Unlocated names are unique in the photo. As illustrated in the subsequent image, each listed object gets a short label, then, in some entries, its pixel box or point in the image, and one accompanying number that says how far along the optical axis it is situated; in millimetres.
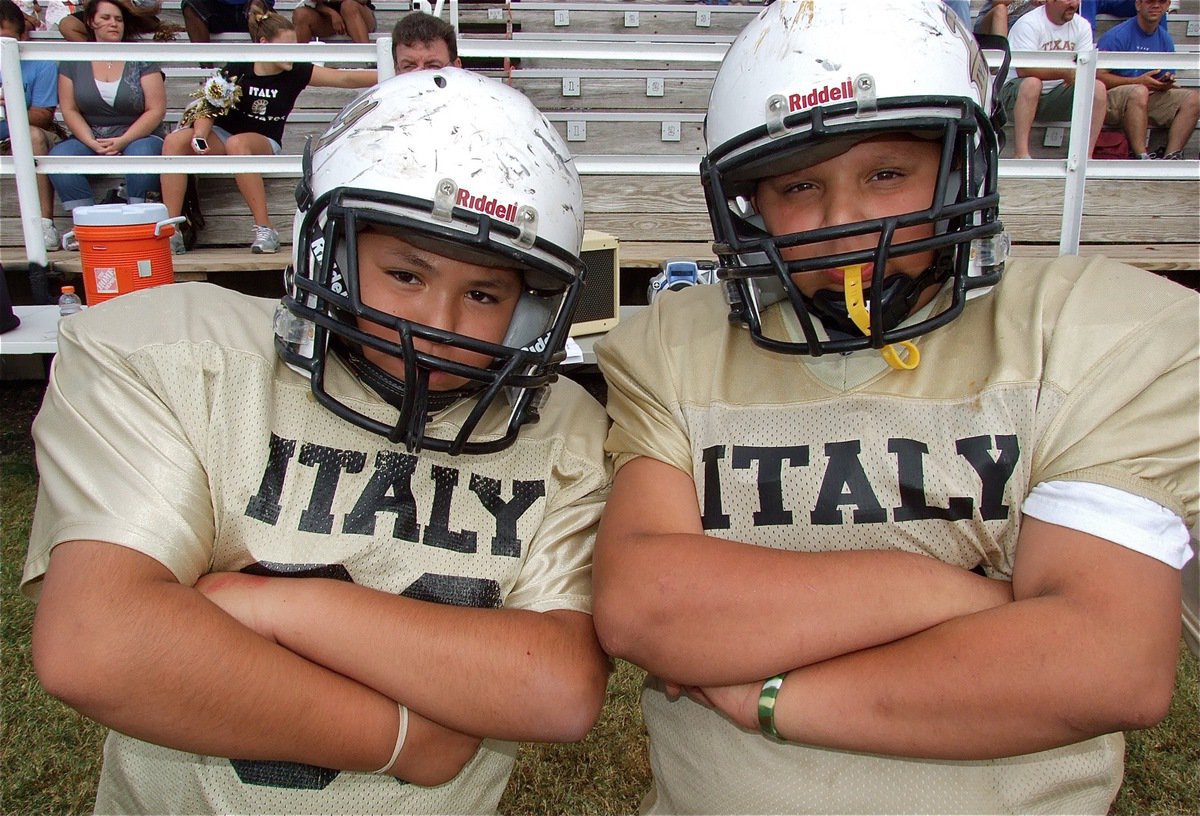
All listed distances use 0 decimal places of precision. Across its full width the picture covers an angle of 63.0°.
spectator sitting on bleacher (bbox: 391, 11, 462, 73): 4910
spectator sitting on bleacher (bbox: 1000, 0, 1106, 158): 6773
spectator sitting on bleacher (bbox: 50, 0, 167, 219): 6352
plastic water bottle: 4664
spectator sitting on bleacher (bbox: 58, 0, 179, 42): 7273
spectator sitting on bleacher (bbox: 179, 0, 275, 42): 8305
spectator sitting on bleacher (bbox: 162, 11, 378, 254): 5848
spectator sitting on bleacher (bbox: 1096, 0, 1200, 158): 7039
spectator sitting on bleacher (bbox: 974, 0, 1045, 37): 7258
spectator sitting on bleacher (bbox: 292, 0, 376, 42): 8359
